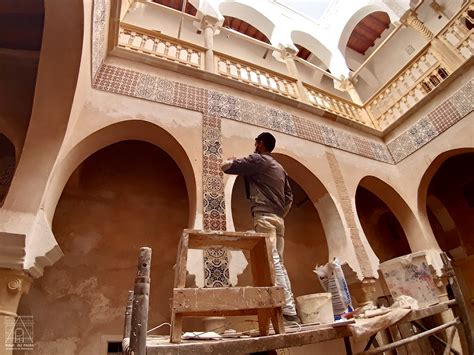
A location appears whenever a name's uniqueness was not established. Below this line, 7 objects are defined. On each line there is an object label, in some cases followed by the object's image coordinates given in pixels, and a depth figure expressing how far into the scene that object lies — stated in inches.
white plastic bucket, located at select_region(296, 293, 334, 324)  82.3
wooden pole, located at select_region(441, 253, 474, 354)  100.4
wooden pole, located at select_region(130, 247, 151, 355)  42.8
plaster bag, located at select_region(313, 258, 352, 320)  94.5
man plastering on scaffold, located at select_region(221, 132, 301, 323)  99.7
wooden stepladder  51.1
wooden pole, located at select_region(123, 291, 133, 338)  67.6
